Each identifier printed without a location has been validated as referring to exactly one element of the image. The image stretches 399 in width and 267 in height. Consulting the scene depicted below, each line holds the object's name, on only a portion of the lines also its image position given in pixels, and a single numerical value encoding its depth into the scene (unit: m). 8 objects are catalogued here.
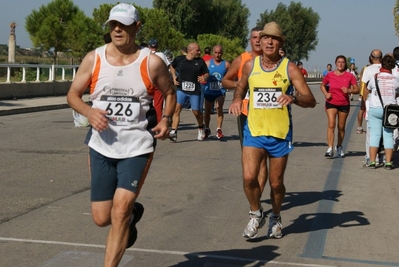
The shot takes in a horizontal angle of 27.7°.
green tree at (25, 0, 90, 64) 56.94
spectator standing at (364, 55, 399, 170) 12.52
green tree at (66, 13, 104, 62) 55.31
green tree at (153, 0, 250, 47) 86.94
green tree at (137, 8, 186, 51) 65.56
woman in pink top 13.80
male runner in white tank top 5.39
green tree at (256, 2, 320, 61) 115.17
